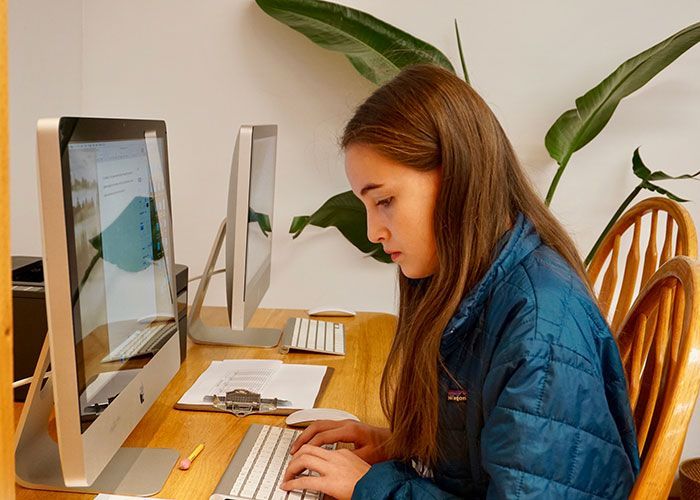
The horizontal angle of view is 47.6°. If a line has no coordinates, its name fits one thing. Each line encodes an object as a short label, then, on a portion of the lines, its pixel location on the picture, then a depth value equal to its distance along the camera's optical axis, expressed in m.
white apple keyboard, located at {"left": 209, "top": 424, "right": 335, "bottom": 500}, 1.02
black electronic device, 1.28
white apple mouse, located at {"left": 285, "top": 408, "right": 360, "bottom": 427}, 1.29
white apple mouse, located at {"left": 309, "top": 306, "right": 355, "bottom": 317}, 2.09
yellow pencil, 1.12
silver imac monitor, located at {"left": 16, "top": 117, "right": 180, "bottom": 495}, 0.82
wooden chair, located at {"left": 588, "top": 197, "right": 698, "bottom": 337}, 1.37
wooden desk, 1.09
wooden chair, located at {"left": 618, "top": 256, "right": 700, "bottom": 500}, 0.79
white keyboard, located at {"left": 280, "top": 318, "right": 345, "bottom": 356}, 1.74
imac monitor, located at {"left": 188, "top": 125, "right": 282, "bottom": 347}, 1.45
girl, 0.92
